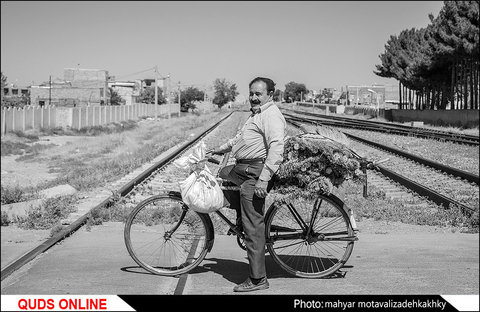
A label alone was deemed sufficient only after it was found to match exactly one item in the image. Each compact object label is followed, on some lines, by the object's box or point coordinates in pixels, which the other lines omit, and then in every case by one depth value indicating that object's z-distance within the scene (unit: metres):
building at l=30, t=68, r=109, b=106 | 92.76
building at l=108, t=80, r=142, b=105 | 137.50
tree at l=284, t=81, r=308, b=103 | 179.25
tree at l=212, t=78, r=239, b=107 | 183.75
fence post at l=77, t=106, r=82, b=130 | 43.28
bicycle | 5.73
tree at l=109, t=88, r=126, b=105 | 114.75
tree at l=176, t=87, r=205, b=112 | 127.62
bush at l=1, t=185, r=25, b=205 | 9.54
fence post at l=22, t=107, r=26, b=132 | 31.99
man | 5.25
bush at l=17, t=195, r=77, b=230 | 7.80
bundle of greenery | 5.58
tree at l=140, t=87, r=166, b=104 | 137.60
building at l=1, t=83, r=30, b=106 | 77.81
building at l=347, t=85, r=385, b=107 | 150.90
